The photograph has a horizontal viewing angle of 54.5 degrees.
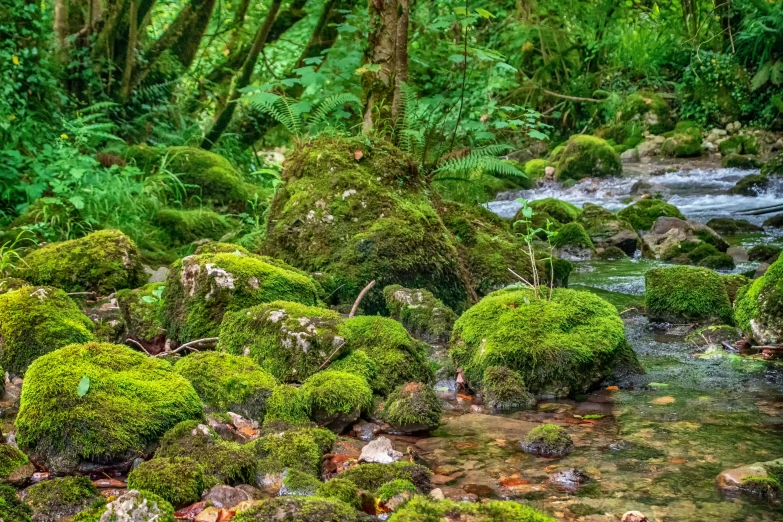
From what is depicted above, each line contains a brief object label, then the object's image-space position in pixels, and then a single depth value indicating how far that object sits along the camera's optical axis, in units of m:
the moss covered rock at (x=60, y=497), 2.71
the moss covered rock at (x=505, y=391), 4.30
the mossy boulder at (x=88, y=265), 5.93
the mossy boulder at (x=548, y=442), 3.54
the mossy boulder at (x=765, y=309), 5.20
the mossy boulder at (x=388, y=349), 4.32
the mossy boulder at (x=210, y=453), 3.03
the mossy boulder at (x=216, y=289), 5.04
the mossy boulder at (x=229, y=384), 3.83
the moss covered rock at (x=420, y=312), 5.64
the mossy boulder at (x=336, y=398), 3.72
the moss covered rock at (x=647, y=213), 11.21
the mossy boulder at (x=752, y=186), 13.74
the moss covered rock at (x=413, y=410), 3.86
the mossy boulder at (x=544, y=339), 4.49
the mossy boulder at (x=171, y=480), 2.81
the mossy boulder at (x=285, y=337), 4.29
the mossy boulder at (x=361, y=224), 6.10
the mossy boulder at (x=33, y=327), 4.32
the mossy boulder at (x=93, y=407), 3.15
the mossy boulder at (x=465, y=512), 2.35
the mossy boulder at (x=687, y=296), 6.12
